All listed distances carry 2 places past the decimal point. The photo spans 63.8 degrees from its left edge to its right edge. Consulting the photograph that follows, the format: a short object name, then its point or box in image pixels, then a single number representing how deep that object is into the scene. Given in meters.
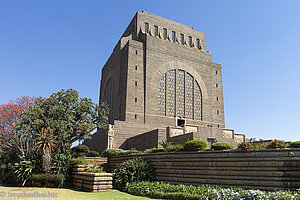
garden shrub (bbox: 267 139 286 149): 12.37
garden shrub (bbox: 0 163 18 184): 18.56
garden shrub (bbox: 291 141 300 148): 12.12
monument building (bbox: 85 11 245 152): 33.91
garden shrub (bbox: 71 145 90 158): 24.84
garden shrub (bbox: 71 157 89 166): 16.80
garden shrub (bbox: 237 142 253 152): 12.09
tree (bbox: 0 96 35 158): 23.27
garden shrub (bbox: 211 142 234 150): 13.72
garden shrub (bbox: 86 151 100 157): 25.23
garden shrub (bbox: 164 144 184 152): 15.85
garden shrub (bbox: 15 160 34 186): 15.77
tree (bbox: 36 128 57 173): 16.31
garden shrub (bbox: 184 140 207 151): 14.38
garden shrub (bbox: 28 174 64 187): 15.23
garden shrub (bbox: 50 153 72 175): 16.61
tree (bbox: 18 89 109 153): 20.05
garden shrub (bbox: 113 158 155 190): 14.78
